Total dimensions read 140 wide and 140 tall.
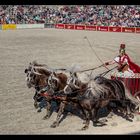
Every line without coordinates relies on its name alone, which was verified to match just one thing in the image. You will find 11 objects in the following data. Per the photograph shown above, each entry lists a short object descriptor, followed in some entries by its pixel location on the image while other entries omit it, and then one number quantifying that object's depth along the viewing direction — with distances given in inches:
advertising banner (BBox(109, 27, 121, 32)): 1841.4
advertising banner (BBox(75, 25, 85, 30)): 1968.9
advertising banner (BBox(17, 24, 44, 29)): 2043.6
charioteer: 511.2
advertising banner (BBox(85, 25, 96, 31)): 1941.9
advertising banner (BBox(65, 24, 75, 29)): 2019.1
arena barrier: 1796.8
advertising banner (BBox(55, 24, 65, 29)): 2059.8
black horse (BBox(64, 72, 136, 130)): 446.3
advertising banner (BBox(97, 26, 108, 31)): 1907.0
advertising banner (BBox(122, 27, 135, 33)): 1790.5
